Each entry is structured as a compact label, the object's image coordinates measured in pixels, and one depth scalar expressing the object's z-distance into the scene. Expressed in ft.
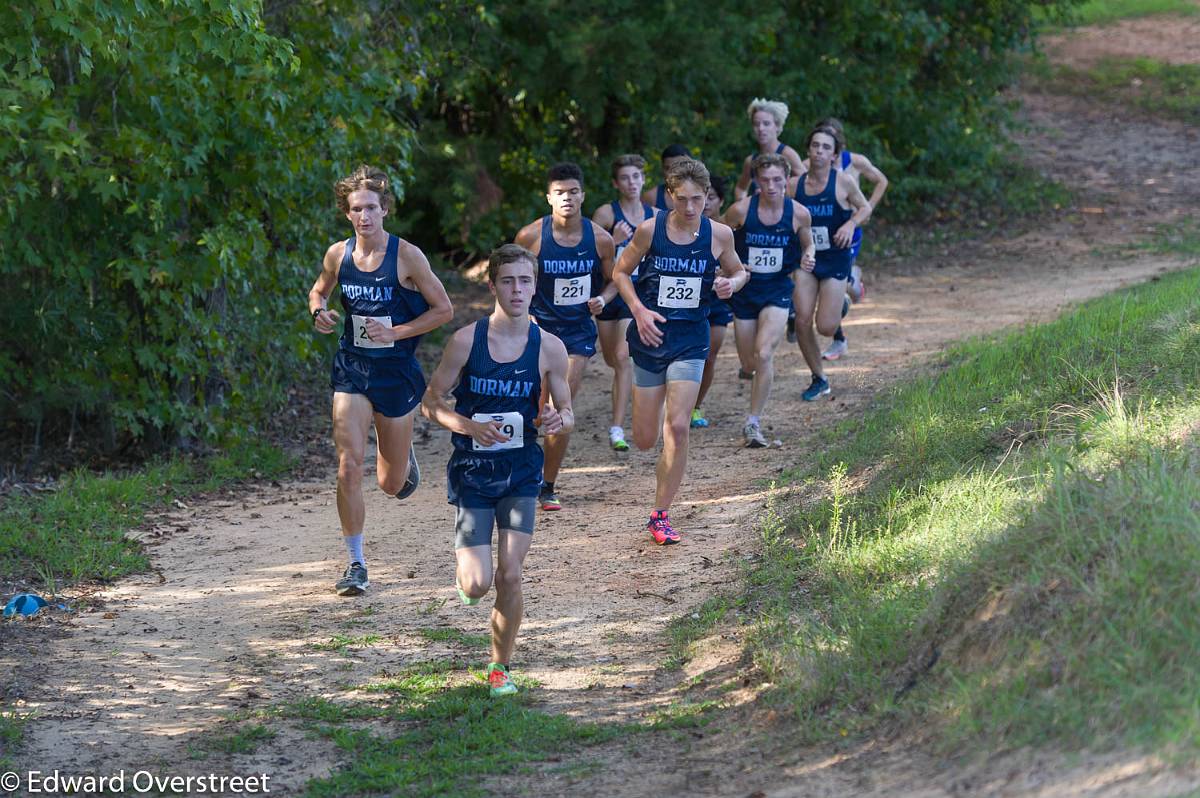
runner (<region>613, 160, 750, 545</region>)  49.80
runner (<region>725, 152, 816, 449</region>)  61.93
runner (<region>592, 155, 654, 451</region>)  61.26
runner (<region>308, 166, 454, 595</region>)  46.11
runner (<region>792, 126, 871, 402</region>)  67.87
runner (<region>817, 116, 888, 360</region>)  76.74
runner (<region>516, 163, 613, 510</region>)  55.88
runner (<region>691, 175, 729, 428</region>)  62.44
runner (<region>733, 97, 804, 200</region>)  68.13
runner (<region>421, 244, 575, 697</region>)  37.63
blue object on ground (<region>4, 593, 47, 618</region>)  46.16
